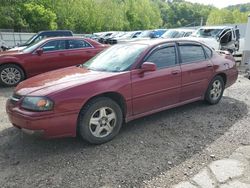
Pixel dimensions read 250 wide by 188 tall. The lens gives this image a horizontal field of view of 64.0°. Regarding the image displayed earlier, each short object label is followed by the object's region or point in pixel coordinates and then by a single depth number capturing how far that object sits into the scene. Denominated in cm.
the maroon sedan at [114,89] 268
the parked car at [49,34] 976
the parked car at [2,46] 1061
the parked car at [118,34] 1932
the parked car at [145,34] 1722
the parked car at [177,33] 1147
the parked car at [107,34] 2140
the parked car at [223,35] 1020
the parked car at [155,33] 1646
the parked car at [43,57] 598
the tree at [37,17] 2239
